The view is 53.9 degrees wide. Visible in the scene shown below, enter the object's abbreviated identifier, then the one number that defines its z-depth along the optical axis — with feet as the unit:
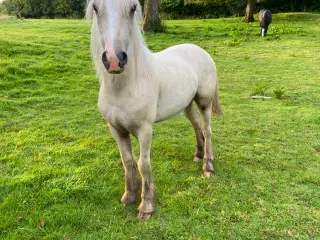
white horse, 7.20
